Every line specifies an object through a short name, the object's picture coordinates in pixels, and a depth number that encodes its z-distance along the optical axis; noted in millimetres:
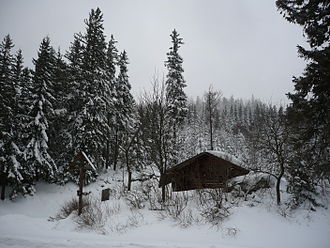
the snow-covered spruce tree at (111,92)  26041
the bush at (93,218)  10265
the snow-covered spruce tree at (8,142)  17797
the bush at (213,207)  9180
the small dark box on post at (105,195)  14770
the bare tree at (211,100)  29509
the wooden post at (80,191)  12002
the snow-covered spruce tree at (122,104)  28031
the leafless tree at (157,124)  13492
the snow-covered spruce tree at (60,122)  22297
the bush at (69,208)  13638
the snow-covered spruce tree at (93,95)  21766
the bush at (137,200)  11703
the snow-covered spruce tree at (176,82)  24859
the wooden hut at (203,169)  13862
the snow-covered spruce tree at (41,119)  19047
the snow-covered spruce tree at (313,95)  8359
